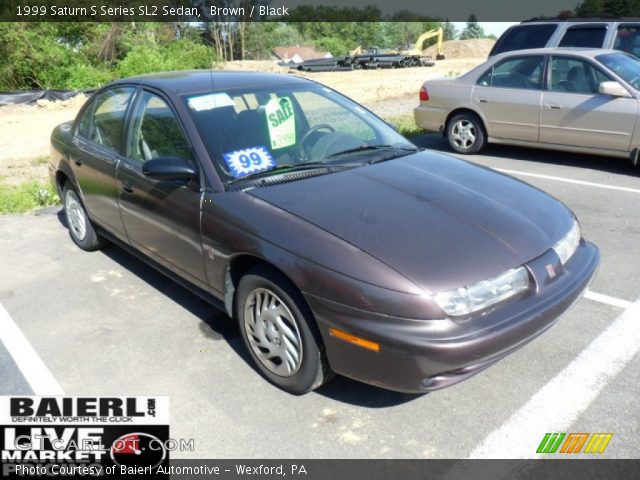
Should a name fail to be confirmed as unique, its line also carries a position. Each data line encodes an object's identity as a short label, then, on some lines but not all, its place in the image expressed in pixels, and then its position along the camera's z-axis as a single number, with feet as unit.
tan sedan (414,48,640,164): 22.70
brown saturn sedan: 8.13
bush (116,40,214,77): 96.29
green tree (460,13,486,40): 413.63
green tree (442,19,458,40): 389.68
